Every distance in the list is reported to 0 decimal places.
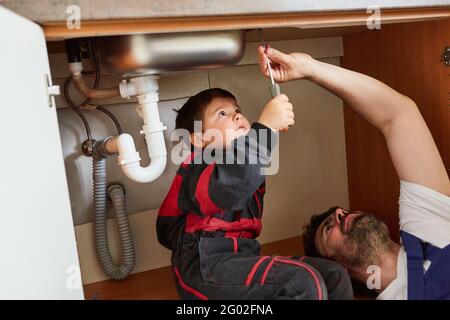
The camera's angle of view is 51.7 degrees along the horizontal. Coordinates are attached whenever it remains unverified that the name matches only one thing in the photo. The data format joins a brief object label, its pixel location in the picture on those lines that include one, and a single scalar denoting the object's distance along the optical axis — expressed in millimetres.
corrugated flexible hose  1157
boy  824
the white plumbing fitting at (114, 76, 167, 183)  1001
